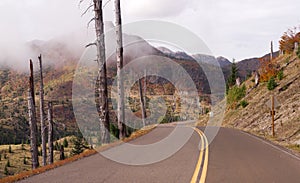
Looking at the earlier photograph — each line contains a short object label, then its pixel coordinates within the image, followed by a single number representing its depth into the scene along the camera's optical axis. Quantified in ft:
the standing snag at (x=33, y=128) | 104.82
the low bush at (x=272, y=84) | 147.82
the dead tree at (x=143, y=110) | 163.17
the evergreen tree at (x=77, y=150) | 152.11
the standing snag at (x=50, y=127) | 123.62
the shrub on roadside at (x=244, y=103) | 162.09
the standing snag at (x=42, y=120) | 121.19
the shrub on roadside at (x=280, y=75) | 152.56
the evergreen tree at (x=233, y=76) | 287.50
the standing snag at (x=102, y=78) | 63.31
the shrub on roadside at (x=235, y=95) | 190.42
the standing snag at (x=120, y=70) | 76.33
